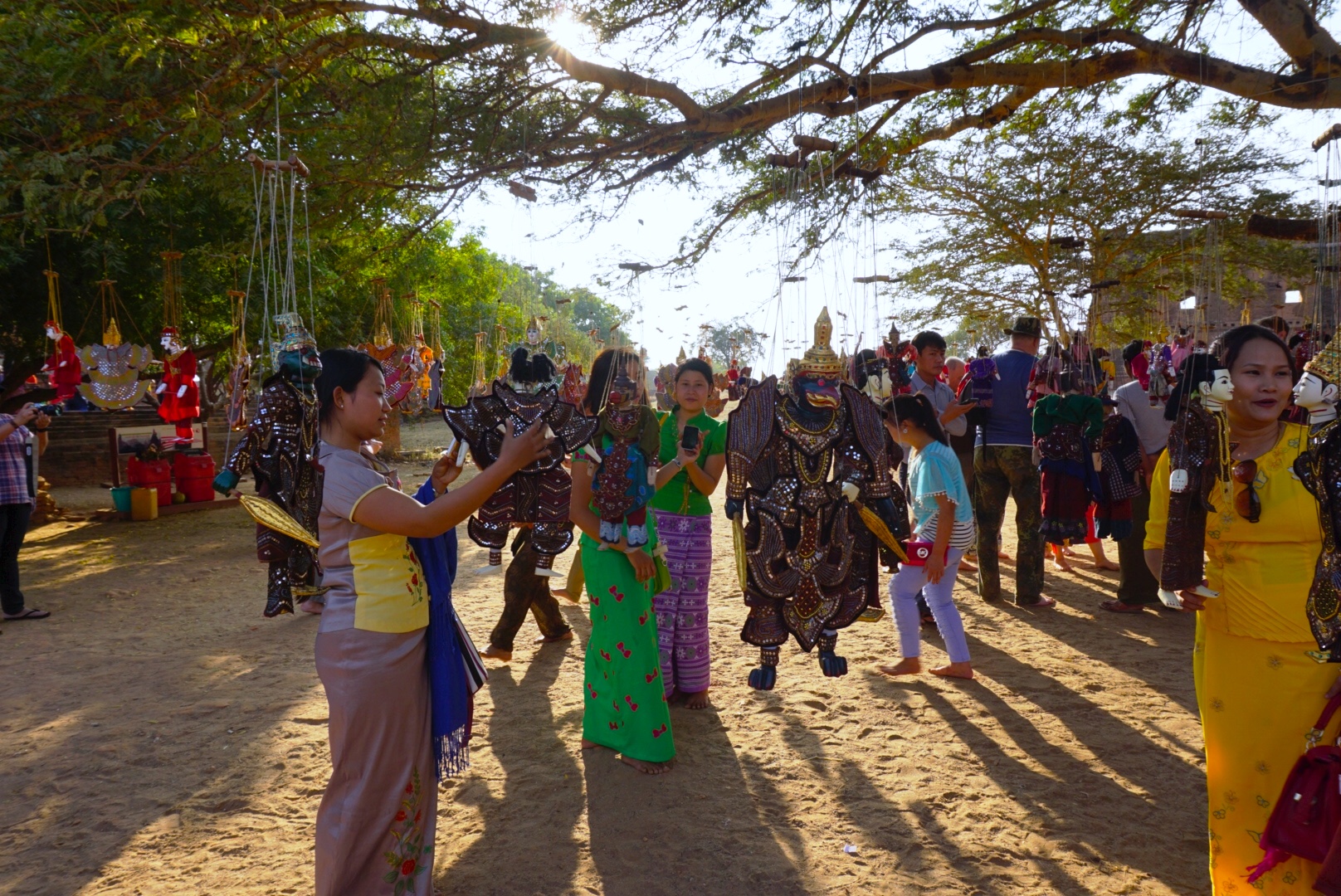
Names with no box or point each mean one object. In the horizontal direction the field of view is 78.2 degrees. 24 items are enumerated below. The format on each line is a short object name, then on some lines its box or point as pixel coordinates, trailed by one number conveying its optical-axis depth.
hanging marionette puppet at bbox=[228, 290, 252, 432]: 5.22
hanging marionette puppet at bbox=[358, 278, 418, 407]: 5.98
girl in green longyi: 3.87
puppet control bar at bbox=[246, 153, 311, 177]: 3.84
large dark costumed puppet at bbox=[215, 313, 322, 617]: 4.25
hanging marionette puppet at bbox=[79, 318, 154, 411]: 8.58
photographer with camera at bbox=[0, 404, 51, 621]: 6.38
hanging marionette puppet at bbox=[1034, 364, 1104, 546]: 6.19
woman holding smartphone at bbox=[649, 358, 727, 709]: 4.35
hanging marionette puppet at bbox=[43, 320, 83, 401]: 8.46
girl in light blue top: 4.68
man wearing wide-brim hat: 6.30
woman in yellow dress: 2.50
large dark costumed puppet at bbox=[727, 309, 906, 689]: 3.72
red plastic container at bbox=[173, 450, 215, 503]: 12.81
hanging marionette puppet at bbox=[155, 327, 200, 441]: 9.34
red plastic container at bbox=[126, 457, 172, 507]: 12.11
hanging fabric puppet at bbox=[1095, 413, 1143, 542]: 6.22
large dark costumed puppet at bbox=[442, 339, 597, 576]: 3.88
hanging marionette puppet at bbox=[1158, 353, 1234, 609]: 2.59
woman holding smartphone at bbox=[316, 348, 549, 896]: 2.55
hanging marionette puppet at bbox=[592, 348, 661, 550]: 3.70
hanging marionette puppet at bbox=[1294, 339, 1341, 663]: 2.41
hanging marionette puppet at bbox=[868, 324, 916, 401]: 5.38
